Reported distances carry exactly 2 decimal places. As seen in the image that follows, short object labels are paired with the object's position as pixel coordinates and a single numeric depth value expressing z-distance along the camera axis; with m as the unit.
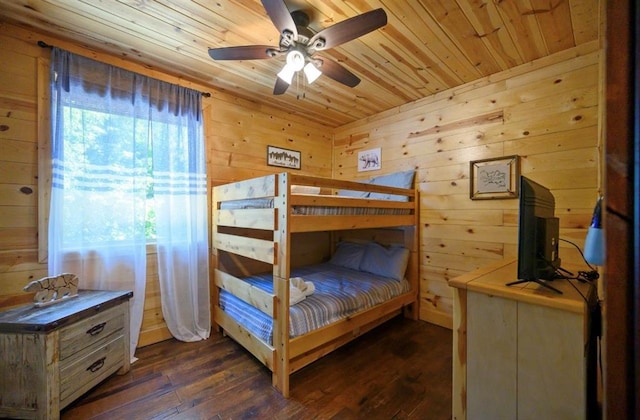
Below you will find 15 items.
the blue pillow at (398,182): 2.75
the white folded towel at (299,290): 1.86
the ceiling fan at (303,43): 1.28
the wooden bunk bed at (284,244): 1.65
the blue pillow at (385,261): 2.64
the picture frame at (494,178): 2.17
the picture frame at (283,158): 3.03
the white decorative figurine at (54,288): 1.58
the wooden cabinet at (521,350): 0.92
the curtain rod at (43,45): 1.76
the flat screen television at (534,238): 1.06
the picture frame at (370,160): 3.14
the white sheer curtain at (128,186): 1.83
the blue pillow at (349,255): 2.97
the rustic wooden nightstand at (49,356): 1.36
